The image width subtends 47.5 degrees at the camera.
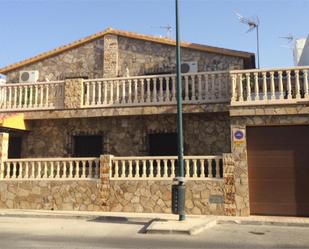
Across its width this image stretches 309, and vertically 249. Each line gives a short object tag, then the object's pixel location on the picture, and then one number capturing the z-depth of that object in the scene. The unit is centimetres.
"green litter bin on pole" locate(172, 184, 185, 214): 966
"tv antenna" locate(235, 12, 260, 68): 2157
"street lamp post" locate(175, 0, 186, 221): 970
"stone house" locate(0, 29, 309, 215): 1112
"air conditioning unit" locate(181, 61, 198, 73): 1498
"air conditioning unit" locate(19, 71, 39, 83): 1689
